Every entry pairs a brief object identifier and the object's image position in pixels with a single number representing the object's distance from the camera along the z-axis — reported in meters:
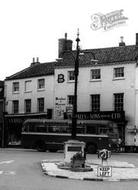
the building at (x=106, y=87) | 45.59
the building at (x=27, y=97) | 51.25
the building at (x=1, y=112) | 54.54
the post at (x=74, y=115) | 22.67
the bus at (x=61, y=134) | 40.38
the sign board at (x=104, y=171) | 19.05
